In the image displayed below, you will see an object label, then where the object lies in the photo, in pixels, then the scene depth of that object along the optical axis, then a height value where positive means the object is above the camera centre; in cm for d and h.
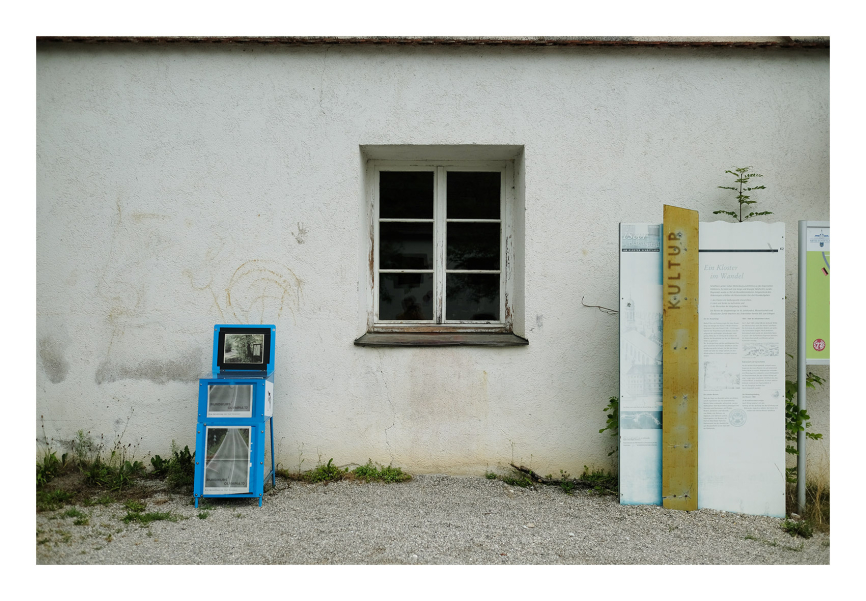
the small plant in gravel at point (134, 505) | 374 -149
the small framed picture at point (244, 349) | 392 -40
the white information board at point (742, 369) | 378 -51
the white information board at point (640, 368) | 381 -51
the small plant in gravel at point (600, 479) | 417 -146
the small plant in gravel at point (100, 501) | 384 -148
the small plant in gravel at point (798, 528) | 353 -153
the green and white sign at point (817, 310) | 382 -10
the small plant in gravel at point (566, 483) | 417 -147
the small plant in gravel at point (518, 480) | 427 -147
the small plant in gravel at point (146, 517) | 358 -149
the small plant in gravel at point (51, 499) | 375 -146
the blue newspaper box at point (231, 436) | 378 -100
